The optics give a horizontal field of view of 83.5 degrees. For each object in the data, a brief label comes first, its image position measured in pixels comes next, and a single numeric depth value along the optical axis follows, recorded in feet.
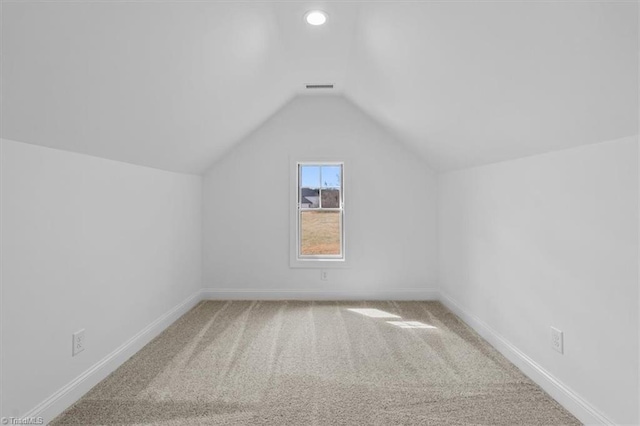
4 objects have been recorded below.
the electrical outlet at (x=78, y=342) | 7.09
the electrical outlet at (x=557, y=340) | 7.07
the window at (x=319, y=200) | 15.11
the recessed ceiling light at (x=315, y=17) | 8.13
